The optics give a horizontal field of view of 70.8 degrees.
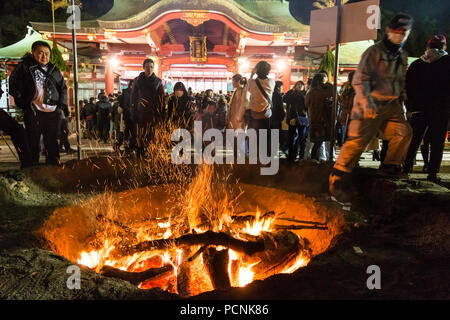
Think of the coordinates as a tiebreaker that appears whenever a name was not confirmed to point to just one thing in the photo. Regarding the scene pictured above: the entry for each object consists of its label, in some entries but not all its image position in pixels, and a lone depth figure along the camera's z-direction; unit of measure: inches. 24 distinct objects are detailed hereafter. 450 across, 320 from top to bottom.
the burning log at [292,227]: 140.3
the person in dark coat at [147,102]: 227.0
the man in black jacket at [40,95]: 188.9
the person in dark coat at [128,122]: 265.9
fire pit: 118.3
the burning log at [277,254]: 121.0
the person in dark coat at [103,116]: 405.1
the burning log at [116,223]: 141.6
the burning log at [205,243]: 124.2
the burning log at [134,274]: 107.6
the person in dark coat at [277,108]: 261.9
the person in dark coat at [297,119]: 250.4
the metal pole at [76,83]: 207.3
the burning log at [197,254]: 119.3
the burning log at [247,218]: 158.9
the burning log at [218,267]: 112.4
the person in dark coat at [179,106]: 270.8
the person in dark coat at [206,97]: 358.0
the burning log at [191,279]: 110.0
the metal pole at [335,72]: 178.2
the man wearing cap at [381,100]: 139.0
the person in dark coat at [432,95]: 172.9
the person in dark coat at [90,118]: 431.5
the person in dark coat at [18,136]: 182.9
